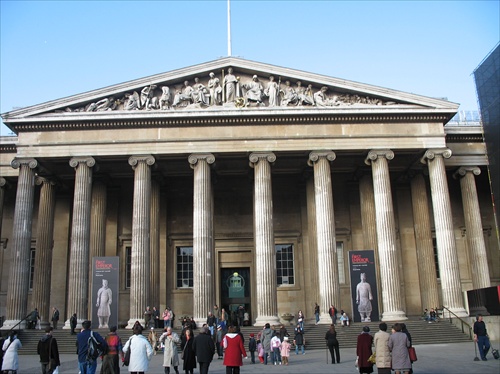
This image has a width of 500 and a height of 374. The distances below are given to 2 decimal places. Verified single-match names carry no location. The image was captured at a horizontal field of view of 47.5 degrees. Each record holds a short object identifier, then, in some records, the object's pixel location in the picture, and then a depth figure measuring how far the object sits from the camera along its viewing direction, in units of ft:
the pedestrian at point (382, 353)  37.55
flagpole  113.60
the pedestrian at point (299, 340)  81.83
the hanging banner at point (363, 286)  94.48
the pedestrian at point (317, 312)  98.85
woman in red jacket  41.27
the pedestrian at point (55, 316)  99.91
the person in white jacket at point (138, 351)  38.45
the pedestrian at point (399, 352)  36.73
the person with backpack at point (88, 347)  42.09
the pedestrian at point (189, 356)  48.73
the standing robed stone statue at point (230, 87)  104.53
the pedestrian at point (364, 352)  41.73
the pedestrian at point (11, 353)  50.08
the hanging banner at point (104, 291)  91.91
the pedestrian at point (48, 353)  46.24
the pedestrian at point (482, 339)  63.16
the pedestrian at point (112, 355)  39.75
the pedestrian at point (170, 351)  53.11
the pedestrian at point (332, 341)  65.36
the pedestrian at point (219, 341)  76.59
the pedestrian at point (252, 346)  73.56
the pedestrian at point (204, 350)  44.52
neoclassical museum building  98.89
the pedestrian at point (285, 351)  68.03
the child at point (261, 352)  71.15
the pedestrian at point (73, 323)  90.97
